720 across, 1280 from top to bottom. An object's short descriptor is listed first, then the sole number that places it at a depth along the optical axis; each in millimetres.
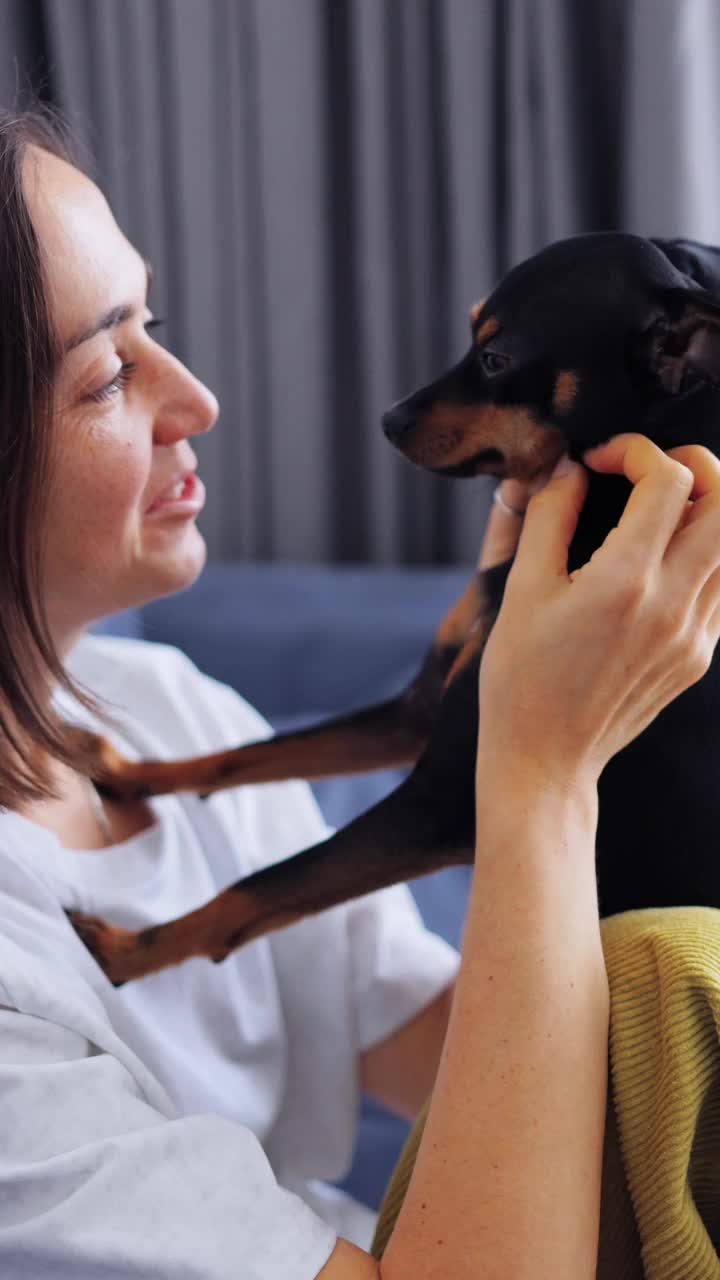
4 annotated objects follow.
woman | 686
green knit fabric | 679
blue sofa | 1911
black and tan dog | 824
